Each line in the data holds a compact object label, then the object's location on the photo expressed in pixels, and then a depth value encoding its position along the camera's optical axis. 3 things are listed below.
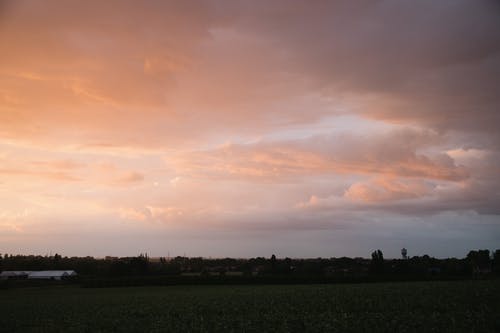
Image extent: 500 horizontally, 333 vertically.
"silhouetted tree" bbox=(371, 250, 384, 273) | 144.32
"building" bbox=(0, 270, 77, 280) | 178.30
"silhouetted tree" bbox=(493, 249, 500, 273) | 183.77
